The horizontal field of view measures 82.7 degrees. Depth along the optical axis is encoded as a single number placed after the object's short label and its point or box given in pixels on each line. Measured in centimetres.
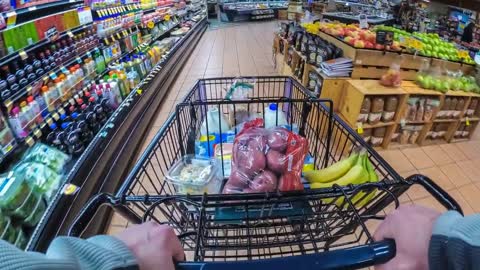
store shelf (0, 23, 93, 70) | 161
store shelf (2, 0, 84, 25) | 168
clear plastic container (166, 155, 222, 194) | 89
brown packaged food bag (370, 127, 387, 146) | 275
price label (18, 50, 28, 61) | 170
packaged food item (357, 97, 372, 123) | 249
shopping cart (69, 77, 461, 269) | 41
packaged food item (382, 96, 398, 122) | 255
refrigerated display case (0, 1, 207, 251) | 156
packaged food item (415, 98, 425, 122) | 269
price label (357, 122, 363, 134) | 256
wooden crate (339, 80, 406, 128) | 246
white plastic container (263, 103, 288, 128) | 141
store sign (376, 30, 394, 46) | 249
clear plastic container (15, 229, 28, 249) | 134
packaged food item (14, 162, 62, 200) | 152
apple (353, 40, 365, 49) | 256
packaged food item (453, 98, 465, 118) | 279
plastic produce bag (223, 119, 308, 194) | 81
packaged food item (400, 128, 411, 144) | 284
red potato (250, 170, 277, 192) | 78
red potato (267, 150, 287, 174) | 82
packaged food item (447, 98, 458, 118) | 276
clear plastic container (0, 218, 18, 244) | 126
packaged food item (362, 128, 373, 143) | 274
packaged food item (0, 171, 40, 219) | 131
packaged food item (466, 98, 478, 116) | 286
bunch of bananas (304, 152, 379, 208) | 88
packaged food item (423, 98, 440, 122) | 270
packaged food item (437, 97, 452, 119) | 275
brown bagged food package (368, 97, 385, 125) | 252
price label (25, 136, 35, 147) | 166
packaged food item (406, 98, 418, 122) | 267
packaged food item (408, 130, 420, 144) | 288
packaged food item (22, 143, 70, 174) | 165
